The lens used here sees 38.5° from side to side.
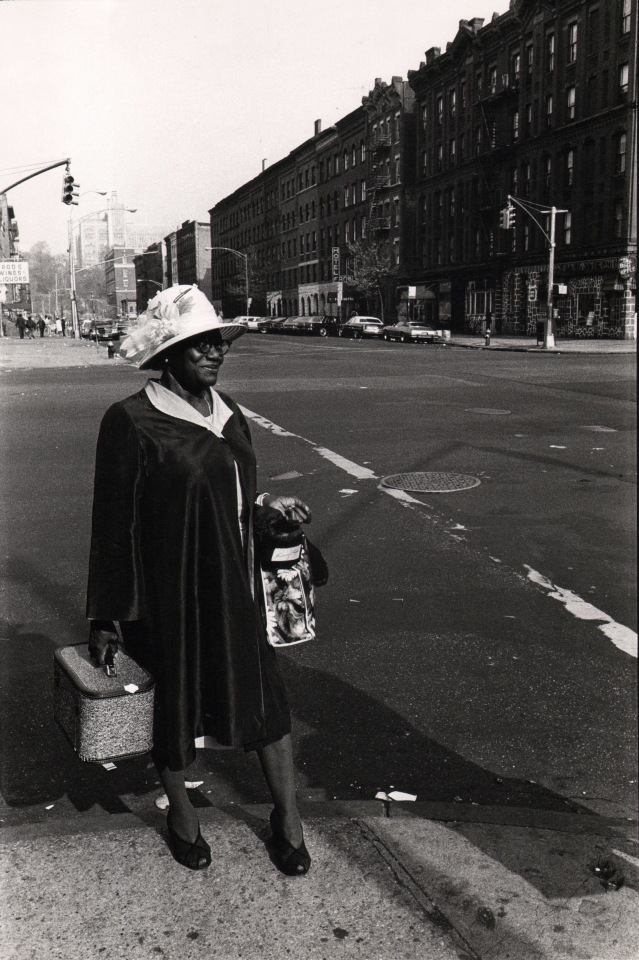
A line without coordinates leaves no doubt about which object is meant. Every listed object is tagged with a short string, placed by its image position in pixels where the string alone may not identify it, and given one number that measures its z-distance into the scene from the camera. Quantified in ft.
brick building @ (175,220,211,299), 165.78
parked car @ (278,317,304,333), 216.21
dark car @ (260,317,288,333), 224.33
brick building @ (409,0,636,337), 148.56
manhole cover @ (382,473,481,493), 29.63
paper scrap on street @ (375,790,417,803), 11.03
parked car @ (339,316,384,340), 187.62
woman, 8.94
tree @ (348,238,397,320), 227.81
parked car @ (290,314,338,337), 202.80
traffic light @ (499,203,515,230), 111.96
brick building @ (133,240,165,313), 188.50
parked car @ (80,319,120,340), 198.84
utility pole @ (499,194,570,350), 131.75
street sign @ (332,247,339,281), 265.13
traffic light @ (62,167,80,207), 84.38
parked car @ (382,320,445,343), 160.66
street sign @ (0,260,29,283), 105.40
